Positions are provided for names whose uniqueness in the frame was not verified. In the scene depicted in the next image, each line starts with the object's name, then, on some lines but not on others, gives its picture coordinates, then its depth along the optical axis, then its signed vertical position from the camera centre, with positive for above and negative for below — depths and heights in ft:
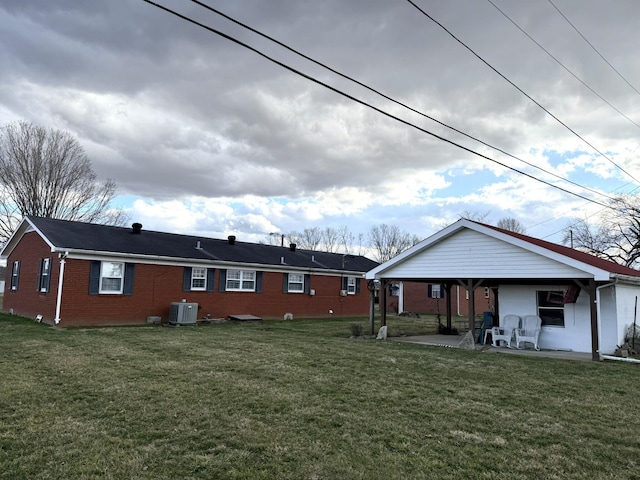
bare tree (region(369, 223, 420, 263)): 196.95 +24.25
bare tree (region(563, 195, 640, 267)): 118.83 +17.29
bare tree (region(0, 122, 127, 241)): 96.37 +25.37
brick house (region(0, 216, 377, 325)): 53.26 +1.93
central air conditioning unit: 57.77 -3.03
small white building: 38.45 +1.89
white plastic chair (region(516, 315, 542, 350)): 43.25 -3.21
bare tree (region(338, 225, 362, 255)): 203.64 +24.45
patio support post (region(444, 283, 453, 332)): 60.44 -0.92
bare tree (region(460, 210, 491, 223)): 167.43 +31.67
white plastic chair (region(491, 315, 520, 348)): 44.55 -3.28
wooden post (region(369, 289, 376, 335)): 51.57 -2.33
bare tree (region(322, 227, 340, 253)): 205.80 +25.05
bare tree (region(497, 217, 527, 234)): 189.57 +31.96
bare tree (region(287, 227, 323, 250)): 208.54 +26.04
